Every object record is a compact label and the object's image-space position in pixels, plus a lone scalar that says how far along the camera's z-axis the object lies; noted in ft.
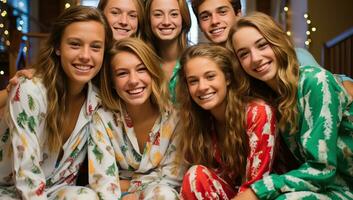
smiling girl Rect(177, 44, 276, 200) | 5.52
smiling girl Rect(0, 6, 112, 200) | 5.57
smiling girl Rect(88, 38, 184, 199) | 6.40
